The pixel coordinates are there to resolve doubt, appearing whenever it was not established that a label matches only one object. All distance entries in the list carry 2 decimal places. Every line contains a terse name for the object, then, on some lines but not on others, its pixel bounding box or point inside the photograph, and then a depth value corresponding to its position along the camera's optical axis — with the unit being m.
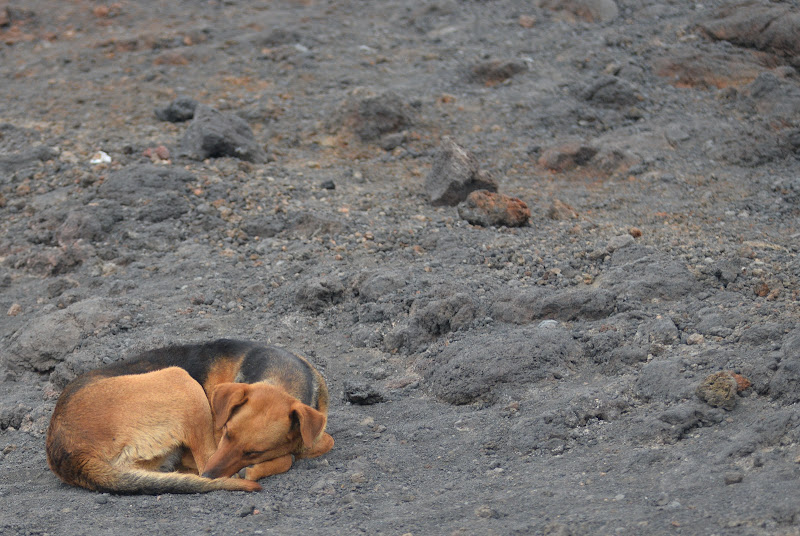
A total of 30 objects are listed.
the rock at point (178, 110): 22.03
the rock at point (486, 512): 8.14
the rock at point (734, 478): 7.92
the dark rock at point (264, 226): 16.84
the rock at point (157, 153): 19.30
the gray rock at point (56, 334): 13.44
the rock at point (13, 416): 11.79
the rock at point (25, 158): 20.02
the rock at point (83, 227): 16.84
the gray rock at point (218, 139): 19.37
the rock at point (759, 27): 23.58
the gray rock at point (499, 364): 11.48
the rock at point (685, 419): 9.37
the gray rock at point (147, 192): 17.42
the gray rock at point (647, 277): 12.86
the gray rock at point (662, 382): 10.11
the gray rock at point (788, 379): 9.41
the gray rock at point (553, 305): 12.73
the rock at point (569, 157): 20.39
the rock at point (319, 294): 14.33
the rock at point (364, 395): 11.73
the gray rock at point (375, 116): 21.56
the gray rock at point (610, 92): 22.61
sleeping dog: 9.33
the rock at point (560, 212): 17.16
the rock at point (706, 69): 23.28
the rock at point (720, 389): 9.56
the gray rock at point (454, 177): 17.61
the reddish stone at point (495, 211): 16.58
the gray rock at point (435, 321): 13.03
